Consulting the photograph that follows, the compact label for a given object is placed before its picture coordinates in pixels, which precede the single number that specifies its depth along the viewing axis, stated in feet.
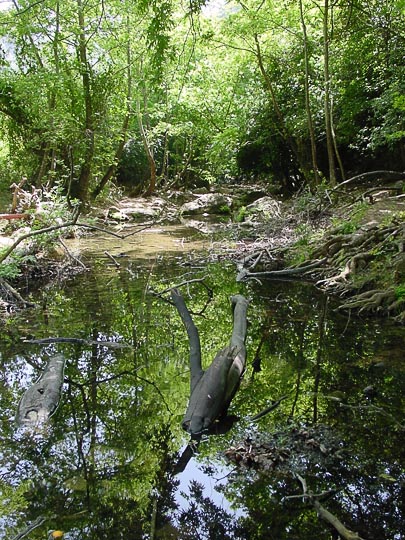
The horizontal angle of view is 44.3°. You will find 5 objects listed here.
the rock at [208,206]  77.46
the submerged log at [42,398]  14.03
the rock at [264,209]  49.52
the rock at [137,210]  69.61
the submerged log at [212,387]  13.15
